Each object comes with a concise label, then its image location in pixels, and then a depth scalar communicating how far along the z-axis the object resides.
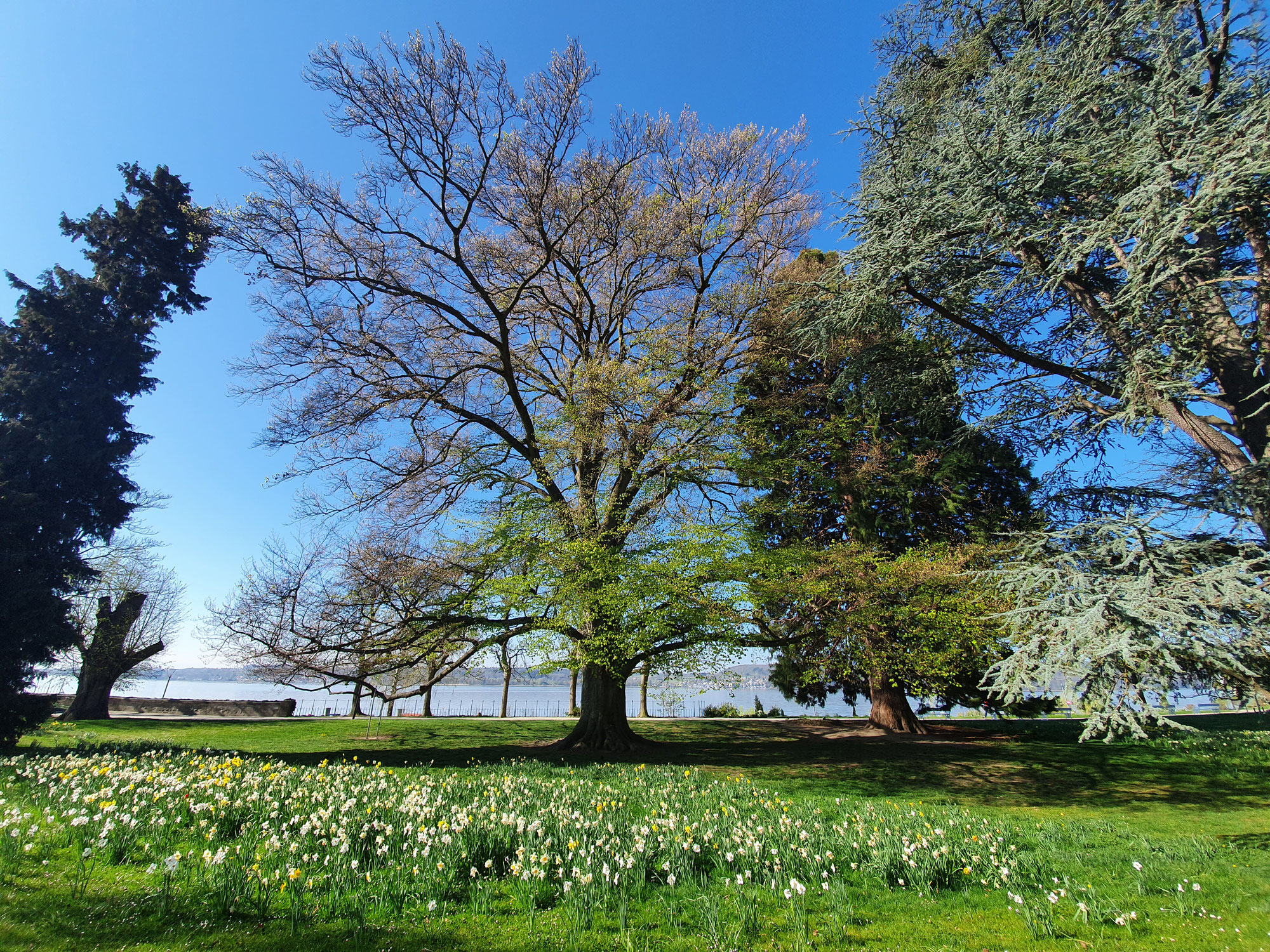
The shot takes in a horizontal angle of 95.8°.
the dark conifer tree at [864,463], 10.33
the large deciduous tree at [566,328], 10.91
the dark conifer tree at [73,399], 12.60
